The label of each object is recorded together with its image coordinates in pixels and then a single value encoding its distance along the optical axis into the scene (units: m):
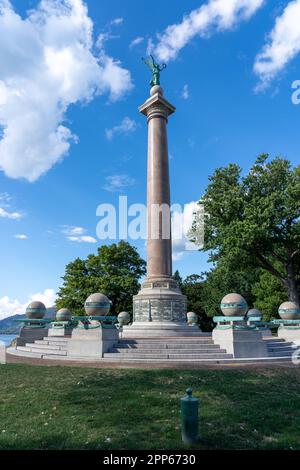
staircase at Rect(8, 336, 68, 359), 15.74
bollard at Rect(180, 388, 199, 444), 6.05
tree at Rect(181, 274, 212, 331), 46.84
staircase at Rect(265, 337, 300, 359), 15.65
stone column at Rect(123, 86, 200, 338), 19.54
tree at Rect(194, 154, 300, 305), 29.17
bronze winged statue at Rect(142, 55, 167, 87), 25.78
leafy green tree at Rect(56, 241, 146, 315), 39.12
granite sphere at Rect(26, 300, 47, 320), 20.53
